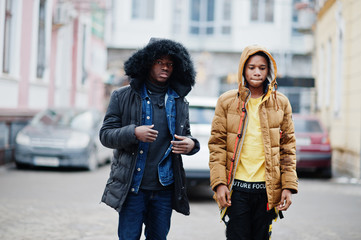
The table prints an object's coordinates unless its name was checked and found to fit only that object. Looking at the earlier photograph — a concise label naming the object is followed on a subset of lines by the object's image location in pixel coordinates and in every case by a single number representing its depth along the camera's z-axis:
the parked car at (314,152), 12.49
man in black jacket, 3.53
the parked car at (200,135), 8.59
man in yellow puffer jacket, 3.55
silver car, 12.22
